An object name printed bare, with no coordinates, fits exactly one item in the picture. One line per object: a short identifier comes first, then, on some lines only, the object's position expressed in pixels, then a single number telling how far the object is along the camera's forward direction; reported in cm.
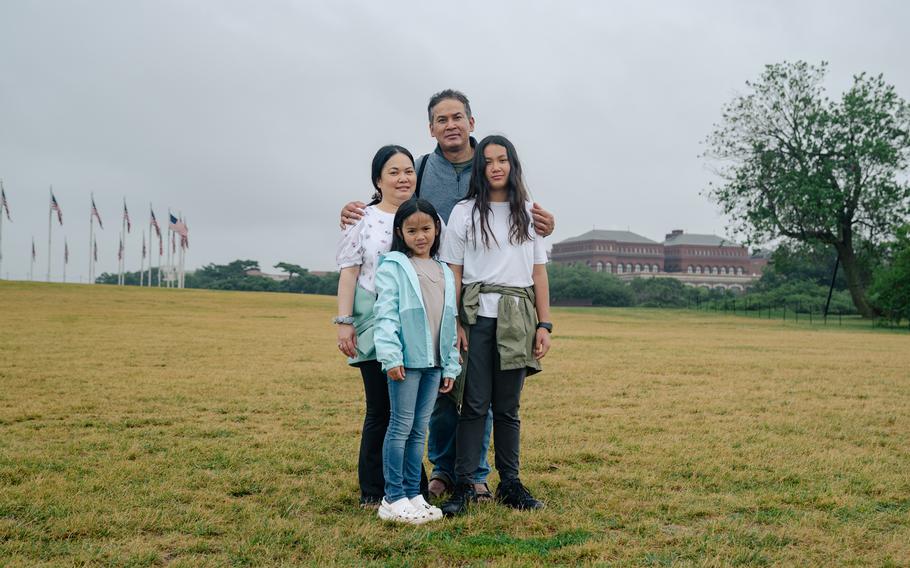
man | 421
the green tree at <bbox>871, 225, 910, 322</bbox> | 2750
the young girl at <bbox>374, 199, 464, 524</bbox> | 368
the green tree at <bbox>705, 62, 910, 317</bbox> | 3067
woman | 388
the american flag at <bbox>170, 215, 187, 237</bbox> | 4745
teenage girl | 398
